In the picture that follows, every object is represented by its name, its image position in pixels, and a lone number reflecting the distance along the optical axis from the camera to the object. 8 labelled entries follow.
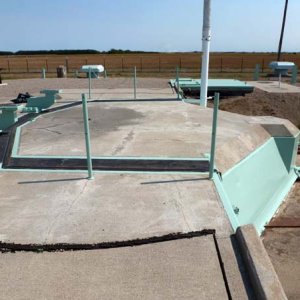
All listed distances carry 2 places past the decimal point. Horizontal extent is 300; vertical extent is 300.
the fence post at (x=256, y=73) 24.61
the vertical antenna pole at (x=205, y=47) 10.34
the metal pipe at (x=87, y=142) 4.71
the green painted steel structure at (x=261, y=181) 5.90
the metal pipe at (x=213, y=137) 4.63
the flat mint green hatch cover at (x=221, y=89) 17.56
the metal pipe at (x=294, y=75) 22.73
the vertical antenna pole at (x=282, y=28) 36.34
